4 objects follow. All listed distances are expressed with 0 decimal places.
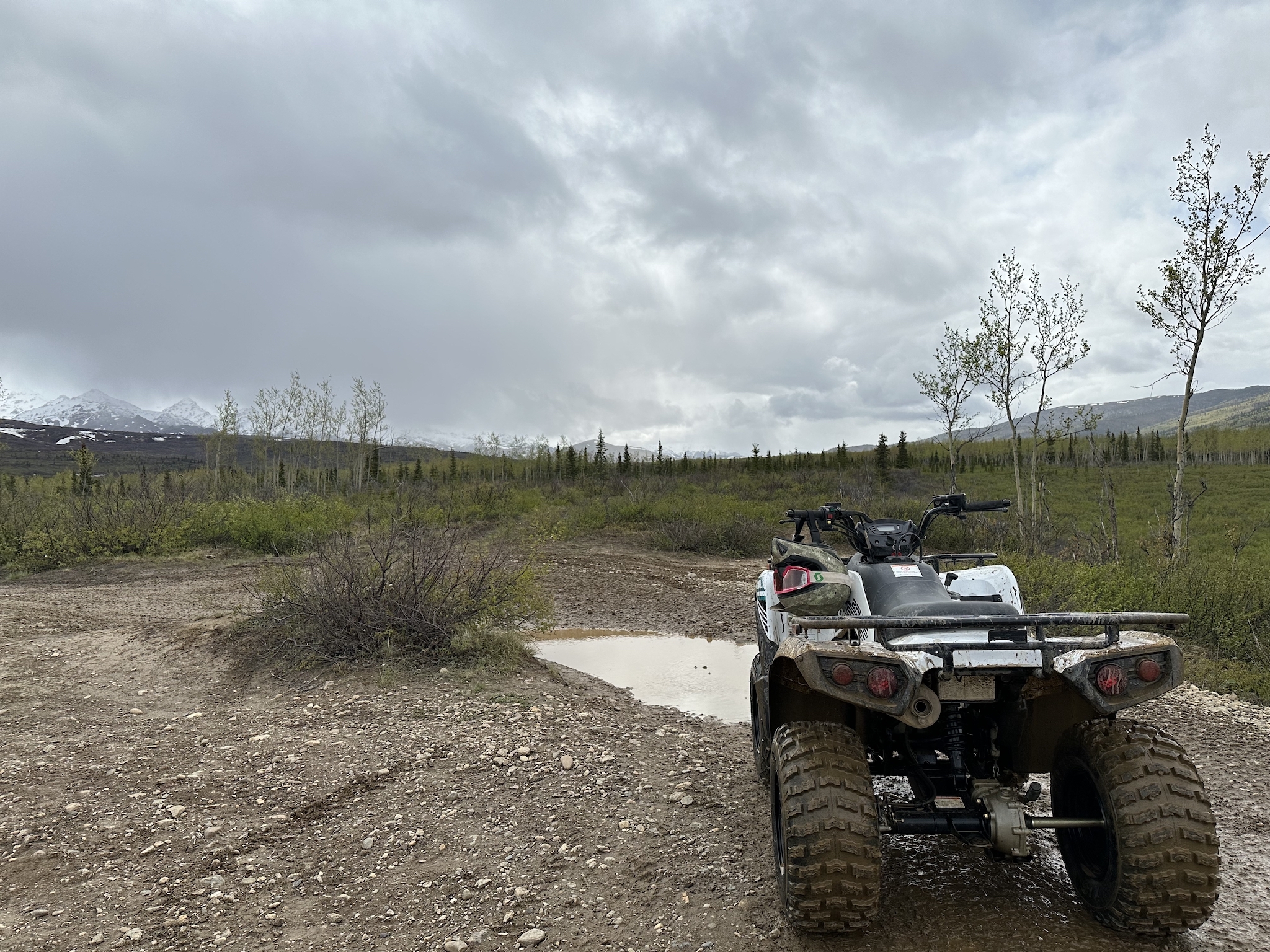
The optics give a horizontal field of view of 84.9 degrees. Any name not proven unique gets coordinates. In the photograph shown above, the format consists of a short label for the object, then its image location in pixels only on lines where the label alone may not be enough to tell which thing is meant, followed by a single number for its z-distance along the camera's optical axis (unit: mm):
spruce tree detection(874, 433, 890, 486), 38219
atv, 2352
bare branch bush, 6309
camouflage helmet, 3162
